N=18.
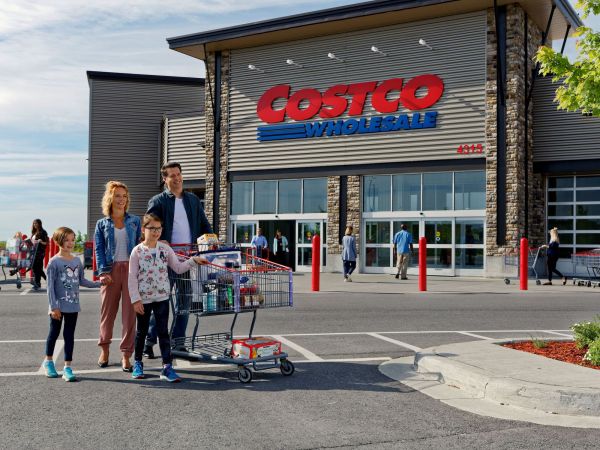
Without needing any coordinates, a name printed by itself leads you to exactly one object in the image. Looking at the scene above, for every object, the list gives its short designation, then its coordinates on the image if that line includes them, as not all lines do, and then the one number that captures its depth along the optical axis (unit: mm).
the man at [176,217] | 7906
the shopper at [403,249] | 23812
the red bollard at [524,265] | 19234
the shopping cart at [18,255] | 18250
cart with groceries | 7145
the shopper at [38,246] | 18266
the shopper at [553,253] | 21516
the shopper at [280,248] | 28547
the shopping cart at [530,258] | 23869
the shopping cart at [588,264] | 21234
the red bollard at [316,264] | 19031
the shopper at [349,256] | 23062
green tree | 9477
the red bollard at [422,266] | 18766
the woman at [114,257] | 7649
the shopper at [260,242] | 25812
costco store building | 24719
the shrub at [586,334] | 7984
